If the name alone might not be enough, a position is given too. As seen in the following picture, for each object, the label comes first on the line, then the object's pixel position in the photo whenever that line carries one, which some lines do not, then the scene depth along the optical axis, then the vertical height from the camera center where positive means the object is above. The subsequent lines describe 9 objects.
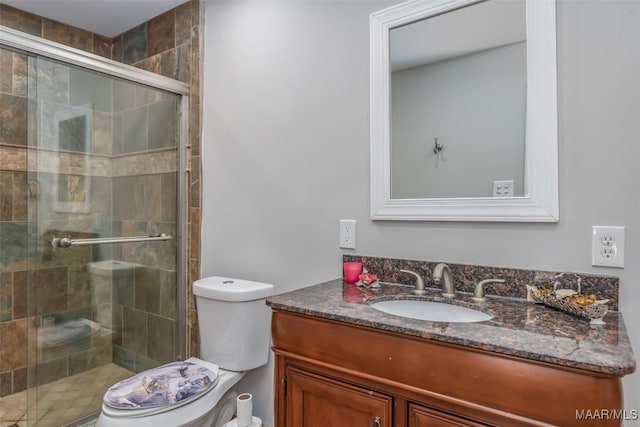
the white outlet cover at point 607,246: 1.06 -0.10
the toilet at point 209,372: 1.30 -0.65
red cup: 1.45 -0.23
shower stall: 1.81 -0.06
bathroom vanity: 0.72 -0.35
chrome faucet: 1.24 -0.22
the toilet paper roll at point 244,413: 1.49 -0.80
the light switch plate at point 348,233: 1.55 -0.08
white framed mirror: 1.17 +0.36
